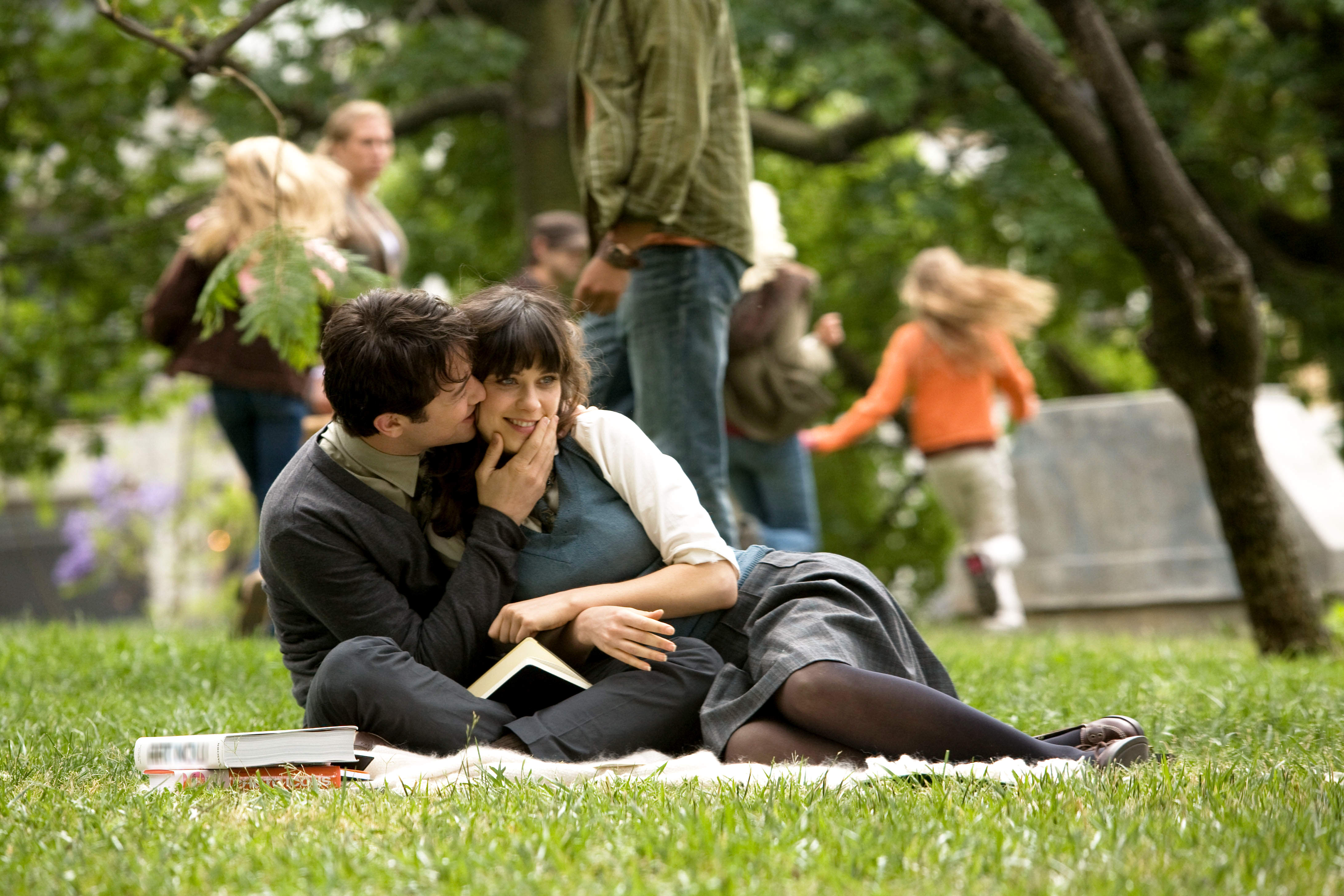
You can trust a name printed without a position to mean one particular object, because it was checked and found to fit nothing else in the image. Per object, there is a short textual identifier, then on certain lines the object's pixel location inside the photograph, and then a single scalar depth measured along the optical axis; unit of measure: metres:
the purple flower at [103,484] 28.55
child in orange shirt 16.06
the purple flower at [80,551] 29.02
